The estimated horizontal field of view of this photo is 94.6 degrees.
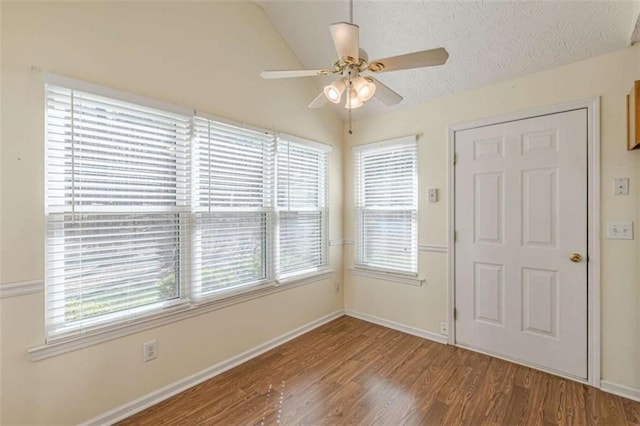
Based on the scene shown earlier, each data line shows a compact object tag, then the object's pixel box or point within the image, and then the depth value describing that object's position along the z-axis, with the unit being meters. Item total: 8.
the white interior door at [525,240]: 2.31
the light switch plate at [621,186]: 2.11
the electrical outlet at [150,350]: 2.02
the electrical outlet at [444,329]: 2.96
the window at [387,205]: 3.23
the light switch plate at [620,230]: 2.10
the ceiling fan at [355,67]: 1.45
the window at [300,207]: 3.03
